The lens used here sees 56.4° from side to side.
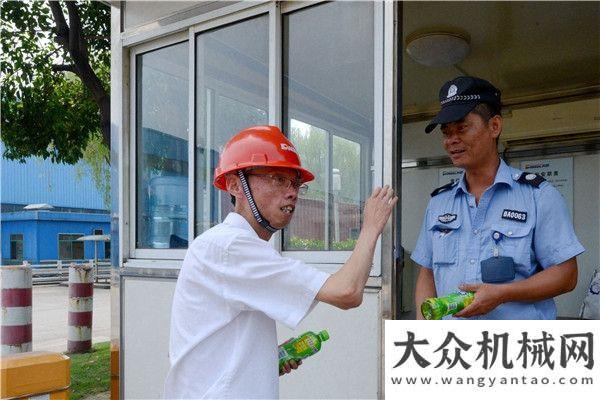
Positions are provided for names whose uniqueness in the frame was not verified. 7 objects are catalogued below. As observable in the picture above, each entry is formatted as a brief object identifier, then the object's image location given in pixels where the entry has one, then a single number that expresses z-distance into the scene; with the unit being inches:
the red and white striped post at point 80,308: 269.1
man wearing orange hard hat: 64.0
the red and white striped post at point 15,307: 219.1
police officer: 78.0
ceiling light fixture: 164.7
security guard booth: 109.3
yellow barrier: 88.0
